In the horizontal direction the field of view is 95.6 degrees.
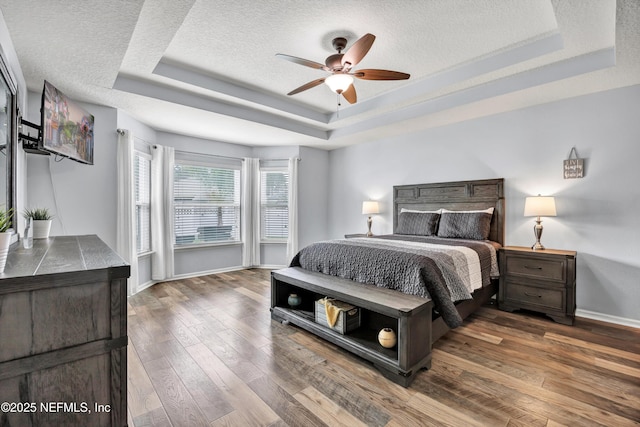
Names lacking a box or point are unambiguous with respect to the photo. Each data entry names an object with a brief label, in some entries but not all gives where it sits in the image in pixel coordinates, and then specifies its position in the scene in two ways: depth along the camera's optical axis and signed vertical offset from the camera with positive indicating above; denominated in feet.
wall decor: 10.41 +1.63
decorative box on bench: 7.99 -2.98
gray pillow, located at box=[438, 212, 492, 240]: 11.78 -0.61
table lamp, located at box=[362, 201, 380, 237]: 16.11 +0.15
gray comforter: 7.43 -1.62
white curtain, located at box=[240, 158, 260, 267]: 18.12 -0.11
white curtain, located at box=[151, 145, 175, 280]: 14.60 -0.10
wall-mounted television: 6.89 +2.26
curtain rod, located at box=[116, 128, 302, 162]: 11.98 +3.22
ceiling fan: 7.24 +3.86
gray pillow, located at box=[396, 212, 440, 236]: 13.23 -0.59
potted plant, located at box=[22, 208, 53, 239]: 7.68 -0.41
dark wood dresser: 3.37 -1.68
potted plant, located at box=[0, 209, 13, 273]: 3.50 -0.43
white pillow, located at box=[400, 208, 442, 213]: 14.38 +0.04
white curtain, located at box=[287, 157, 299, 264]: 17.91 +0.09
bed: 6.82 -2.10
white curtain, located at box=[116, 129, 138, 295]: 11.98 +0.34
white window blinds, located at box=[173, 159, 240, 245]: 15.98 +0.41
